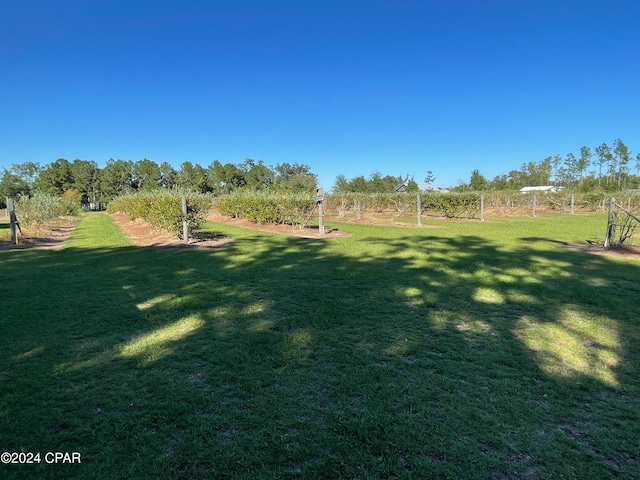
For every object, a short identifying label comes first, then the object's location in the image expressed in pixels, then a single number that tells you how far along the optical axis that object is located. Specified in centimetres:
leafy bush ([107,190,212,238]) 1184
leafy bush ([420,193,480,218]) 2258
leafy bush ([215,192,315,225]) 1661
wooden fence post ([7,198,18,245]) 1105
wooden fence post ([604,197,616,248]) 941
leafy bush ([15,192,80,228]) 1480
